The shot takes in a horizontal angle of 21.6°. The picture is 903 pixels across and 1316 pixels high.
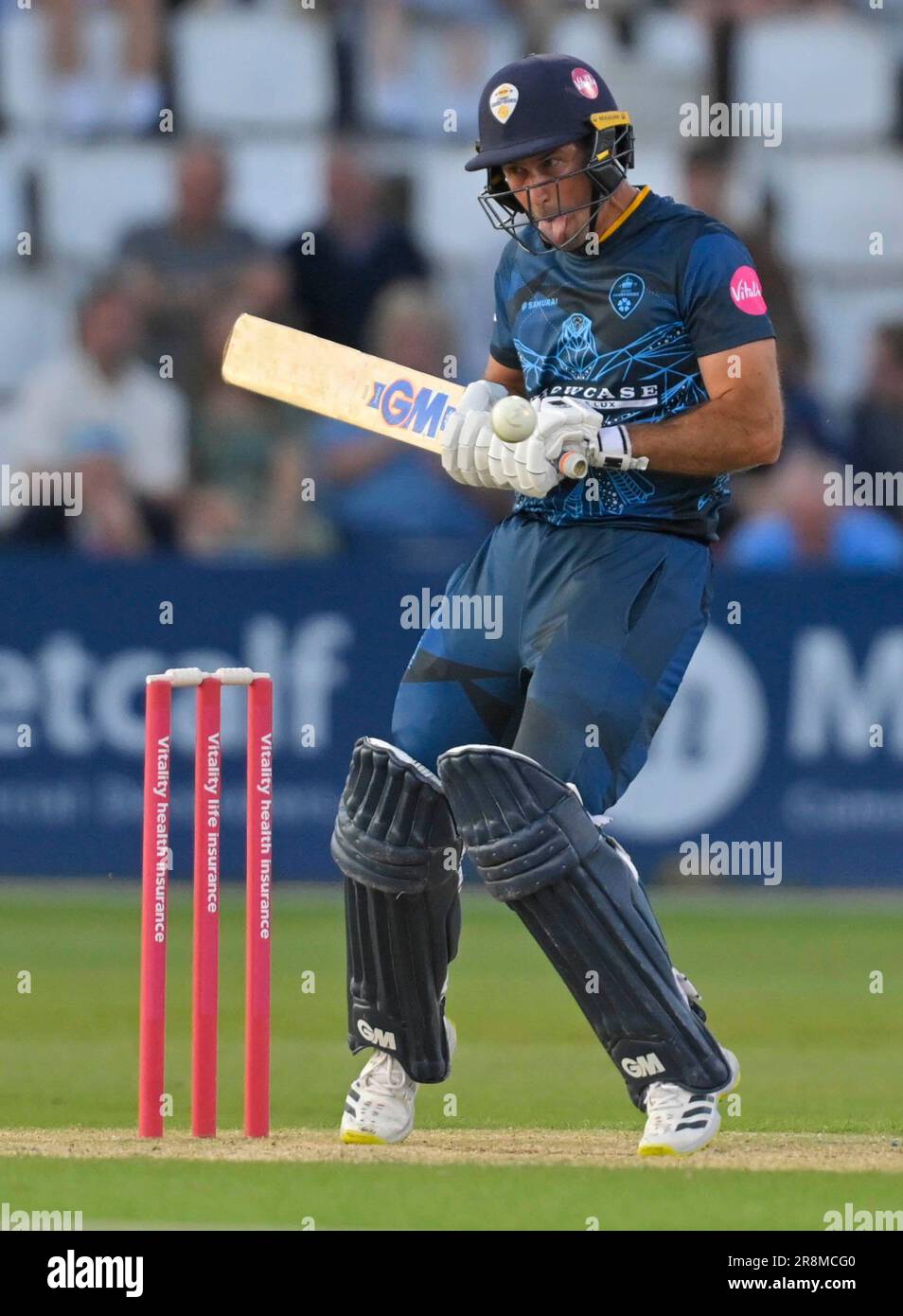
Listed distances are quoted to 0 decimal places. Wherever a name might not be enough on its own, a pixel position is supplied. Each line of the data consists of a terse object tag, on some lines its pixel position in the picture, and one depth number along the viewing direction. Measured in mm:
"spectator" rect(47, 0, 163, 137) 11922
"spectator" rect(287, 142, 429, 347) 10945
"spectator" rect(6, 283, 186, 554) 10695
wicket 4754
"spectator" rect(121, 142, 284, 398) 10977
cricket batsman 4566
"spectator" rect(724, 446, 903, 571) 10430
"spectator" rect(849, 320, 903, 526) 10875
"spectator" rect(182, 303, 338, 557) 10719
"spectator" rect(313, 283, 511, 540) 10641
